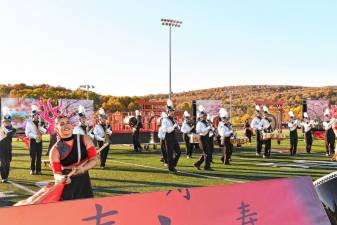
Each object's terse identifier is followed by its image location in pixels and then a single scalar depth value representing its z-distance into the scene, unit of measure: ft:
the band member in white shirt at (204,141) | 43.37
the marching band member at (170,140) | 42.01
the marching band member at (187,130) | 59.21
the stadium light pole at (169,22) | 125.79
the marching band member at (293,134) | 61.26
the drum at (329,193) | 11.35
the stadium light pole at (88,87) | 170.95
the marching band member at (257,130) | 58.03
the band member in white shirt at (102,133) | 47.19
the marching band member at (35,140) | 42.73
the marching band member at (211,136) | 50.84
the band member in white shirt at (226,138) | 49.34
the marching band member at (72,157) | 16.51
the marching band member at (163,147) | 45.88
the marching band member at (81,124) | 42.77
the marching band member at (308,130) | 64.44
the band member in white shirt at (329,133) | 59.36
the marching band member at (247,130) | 83.10
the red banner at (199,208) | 8.06
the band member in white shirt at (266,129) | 56.80
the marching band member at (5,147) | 37.58
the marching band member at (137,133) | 70.33
